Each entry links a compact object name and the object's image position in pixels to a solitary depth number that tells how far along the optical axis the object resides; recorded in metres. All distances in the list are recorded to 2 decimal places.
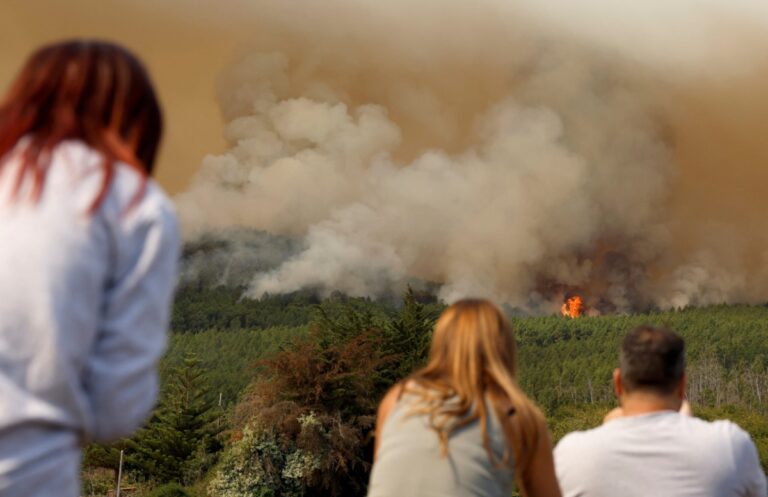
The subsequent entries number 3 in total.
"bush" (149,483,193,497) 44.44
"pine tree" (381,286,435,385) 59.59
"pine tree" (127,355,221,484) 65.50
